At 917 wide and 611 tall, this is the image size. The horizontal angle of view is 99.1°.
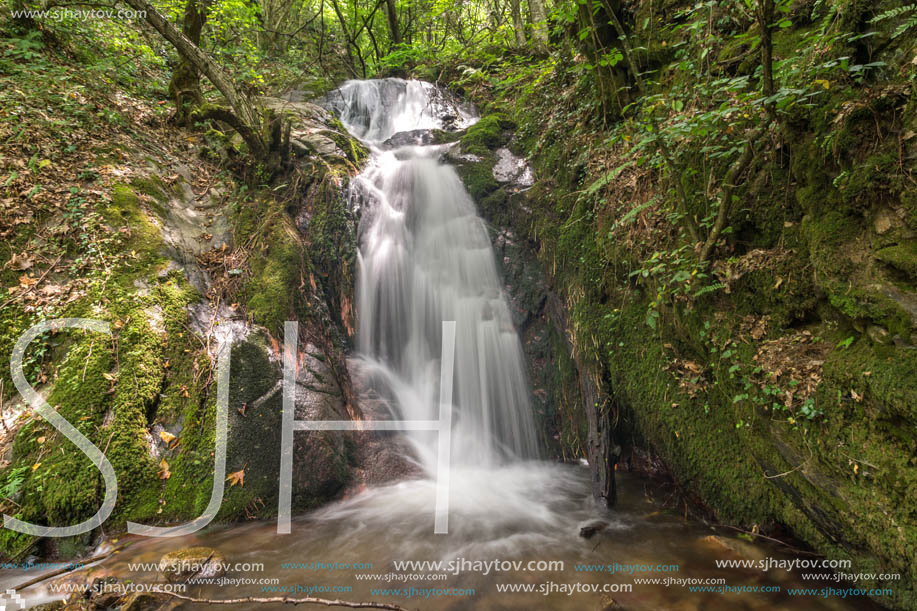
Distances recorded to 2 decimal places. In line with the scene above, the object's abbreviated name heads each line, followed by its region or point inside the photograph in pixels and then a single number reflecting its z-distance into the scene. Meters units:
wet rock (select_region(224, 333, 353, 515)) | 3.62
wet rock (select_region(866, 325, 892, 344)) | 2.13
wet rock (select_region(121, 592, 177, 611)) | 2.36
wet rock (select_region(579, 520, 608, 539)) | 3.50
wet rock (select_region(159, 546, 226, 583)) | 2.73
